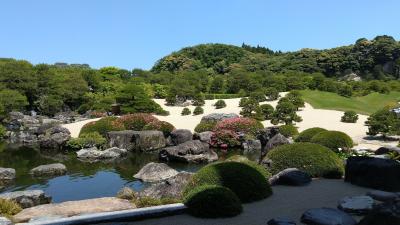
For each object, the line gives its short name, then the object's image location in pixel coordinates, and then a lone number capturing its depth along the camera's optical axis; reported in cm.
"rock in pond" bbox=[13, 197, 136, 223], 897
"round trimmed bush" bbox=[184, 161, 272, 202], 937
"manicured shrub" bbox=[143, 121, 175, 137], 2650
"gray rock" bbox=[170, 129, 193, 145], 2459
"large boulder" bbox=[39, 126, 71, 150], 2489
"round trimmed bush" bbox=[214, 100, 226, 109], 3953
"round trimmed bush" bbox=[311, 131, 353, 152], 1789
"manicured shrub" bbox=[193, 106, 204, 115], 3688
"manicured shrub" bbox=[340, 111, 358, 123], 3074
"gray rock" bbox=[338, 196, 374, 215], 806
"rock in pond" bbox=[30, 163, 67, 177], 1680
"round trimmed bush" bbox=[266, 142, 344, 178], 1209
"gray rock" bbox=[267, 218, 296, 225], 716
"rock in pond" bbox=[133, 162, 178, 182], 1570
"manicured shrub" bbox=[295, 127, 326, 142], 2125
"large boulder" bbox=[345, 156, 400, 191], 1036
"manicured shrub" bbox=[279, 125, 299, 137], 2495
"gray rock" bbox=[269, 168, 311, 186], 1086
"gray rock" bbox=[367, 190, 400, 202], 895
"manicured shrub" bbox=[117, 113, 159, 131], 2788
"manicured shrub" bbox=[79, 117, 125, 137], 2600
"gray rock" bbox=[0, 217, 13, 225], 783
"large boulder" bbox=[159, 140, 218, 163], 1959
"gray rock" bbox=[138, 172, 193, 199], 1112
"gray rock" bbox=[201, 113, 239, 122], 3047
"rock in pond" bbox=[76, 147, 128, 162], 2077
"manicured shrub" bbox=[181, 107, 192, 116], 3738
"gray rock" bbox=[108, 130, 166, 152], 2377
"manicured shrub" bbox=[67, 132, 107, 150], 2377
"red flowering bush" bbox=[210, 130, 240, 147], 2472
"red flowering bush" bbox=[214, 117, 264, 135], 2558
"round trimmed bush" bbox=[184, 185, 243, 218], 806
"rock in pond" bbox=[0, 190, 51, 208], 1107
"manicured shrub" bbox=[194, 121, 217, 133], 2720
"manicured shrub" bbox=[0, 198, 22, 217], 916
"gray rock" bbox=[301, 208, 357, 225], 723
